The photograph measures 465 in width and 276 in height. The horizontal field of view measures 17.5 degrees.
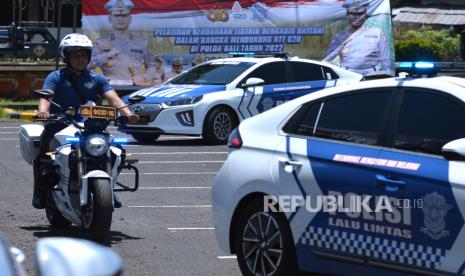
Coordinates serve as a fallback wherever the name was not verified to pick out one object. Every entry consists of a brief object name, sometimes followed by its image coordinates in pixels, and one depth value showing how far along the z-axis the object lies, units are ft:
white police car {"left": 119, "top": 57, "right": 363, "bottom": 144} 82.85
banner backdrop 118.17
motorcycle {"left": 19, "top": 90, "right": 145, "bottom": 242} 39.97
